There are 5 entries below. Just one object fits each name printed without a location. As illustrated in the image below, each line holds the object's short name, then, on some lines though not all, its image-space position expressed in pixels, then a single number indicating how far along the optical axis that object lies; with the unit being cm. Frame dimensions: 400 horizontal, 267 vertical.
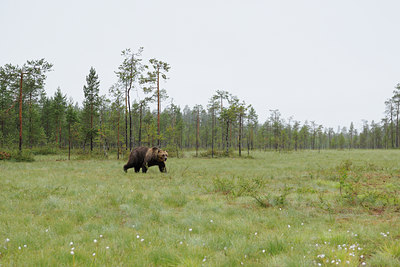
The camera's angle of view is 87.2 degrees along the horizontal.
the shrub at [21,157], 2483
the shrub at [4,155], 2436
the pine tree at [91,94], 3797
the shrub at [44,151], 3888
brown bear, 1537
